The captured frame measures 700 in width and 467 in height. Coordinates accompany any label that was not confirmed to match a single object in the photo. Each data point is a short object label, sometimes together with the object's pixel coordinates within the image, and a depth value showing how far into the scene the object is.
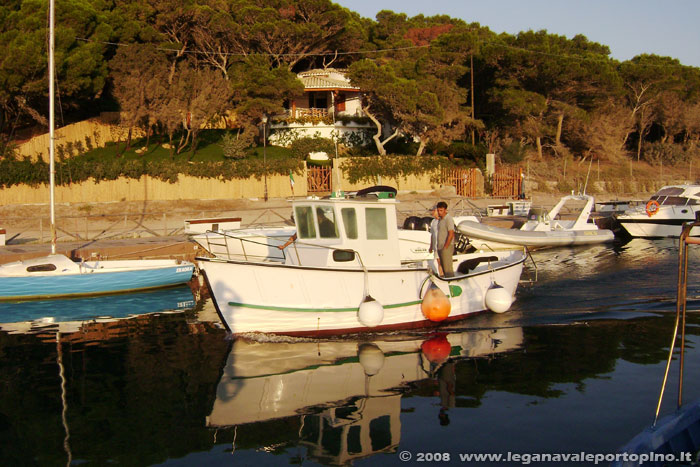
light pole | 36.53
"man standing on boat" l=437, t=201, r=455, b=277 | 14.38
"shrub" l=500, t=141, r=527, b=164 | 47.22
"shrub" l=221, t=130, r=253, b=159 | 37.59
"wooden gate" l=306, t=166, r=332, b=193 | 38.19
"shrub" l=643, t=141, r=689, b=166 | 58.88
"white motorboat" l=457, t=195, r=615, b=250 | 25.97
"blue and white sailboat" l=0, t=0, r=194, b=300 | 18.52
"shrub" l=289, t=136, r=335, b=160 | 41.50
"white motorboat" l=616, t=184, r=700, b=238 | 30.80
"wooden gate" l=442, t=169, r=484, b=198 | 42.03
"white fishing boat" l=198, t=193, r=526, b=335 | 13.23
